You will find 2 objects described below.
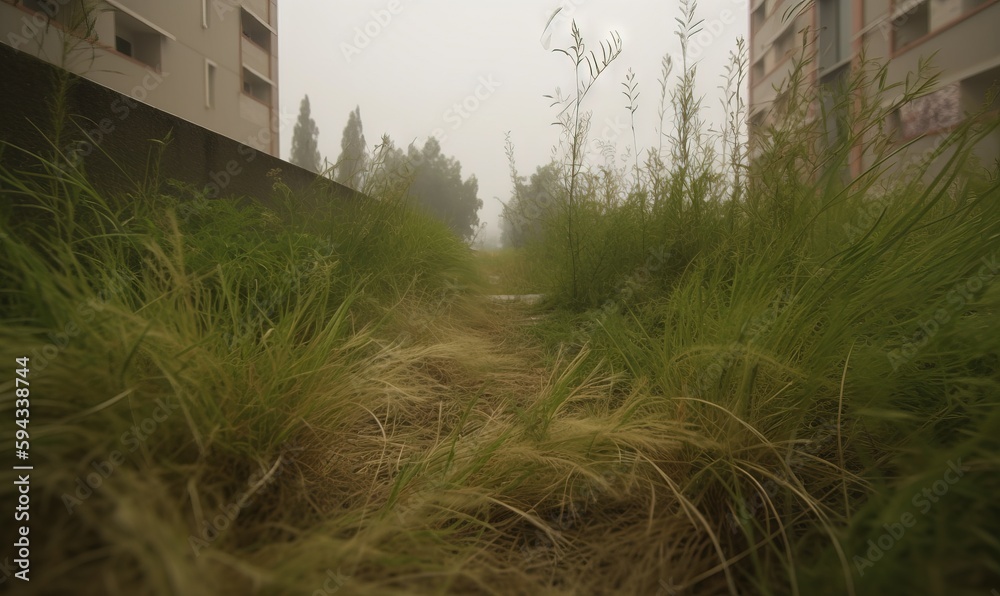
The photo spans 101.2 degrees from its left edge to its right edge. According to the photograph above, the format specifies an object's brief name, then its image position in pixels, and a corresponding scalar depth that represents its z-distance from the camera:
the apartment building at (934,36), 5.51
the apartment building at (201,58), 8.68
